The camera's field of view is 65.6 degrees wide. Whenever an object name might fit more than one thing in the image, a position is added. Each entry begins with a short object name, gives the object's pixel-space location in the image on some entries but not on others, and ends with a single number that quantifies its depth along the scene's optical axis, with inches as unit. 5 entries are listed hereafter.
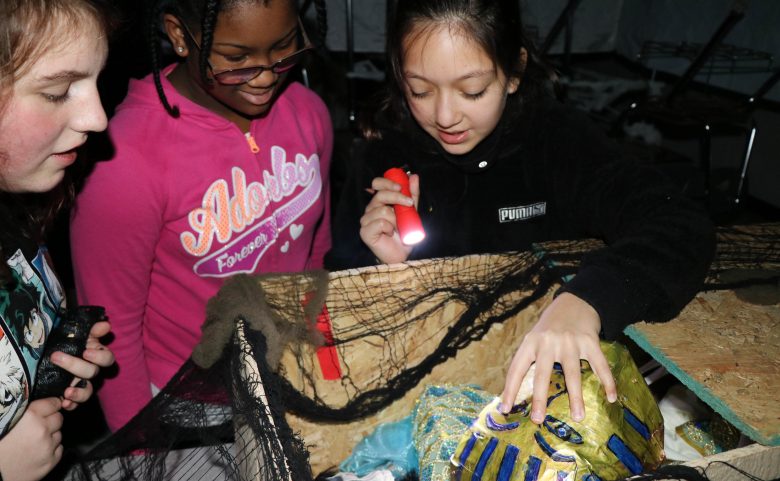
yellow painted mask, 28.5
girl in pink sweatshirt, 39.8
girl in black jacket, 32.7
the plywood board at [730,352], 27.6
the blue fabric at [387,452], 42.1
